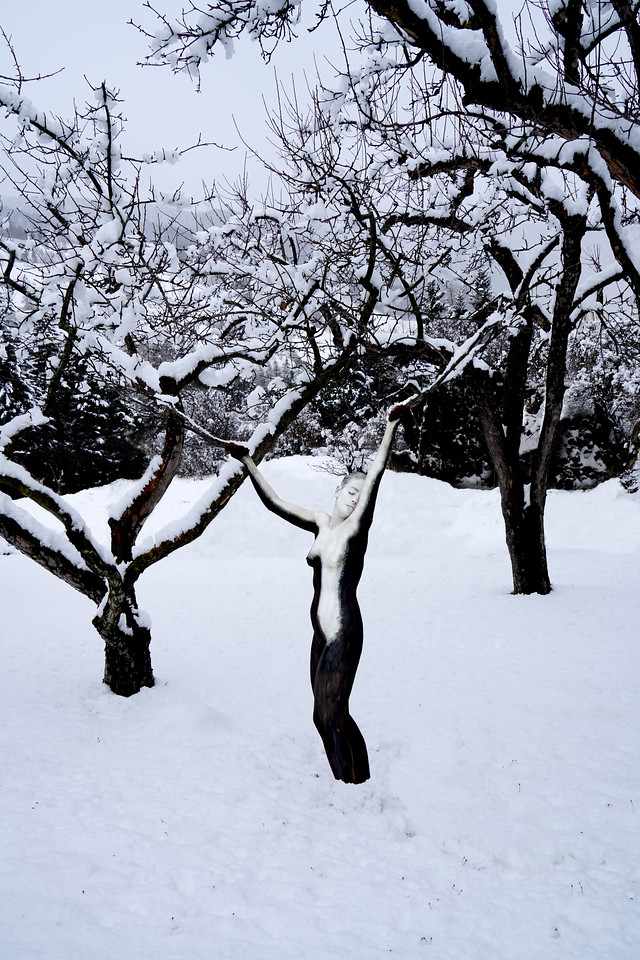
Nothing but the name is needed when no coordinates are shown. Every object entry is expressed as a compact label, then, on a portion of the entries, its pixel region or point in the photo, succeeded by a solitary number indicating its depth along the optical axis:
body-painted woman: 3.90
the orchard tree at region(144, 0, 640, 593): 3.16
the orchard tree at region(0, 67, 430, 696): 5.34
